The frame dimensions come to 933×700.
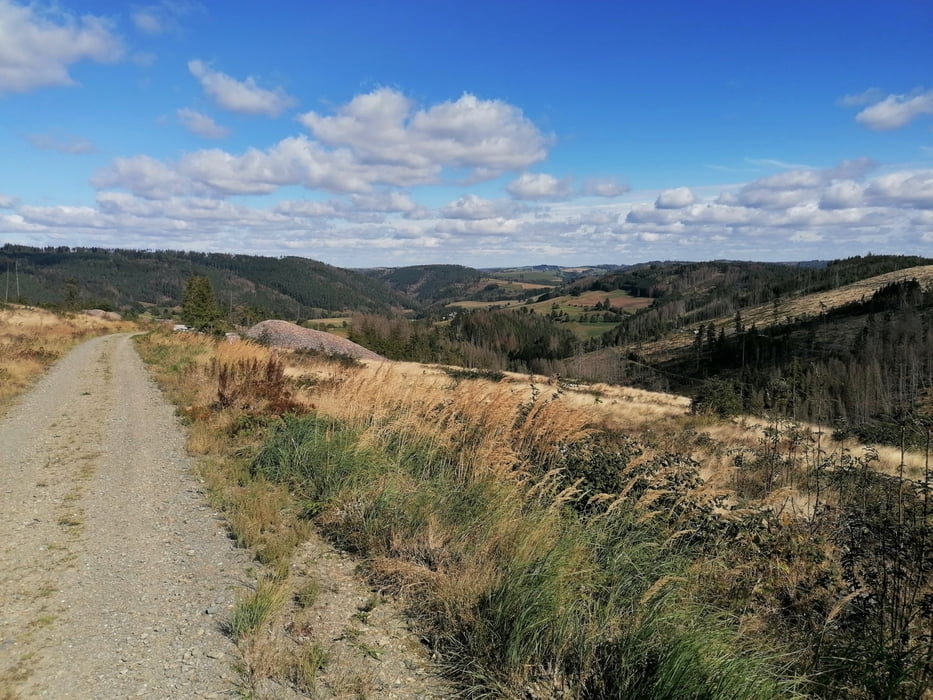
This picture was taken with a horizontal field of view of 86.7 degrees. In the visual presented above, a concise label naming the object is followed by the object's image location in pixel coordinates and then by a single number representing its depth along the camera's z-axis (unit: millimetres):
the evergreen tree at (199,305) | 48562
